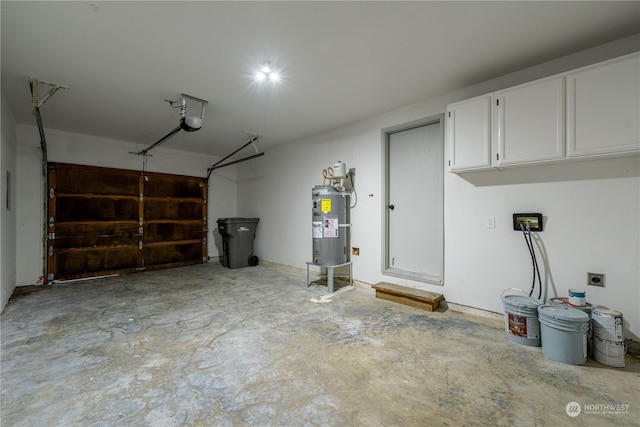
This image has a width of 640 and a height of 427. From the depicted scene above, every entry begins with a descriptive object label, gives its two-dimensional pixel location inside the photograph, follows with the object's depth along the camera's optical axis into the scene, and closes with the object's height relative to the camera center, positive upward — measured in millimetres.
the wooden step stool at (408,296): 3055 -1046
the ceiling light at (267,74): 2603 +1521
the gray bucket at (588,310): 2059 -784
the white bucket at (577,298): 2127 -704
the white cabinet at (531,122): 2256 +880
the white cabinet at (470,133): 2623 +882
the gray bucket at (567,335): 1941 -946
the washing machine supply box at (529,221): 2520 -62
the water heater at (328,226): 3984 -198
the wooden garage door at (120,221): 4617 -180
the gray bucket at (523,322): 2232 -964
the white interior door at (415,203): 3395 +166
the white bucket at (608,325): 1916 -848
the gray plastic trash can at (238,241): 5664 -639
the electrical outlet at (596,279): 2225 -572
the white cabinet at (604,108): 1959 +880
